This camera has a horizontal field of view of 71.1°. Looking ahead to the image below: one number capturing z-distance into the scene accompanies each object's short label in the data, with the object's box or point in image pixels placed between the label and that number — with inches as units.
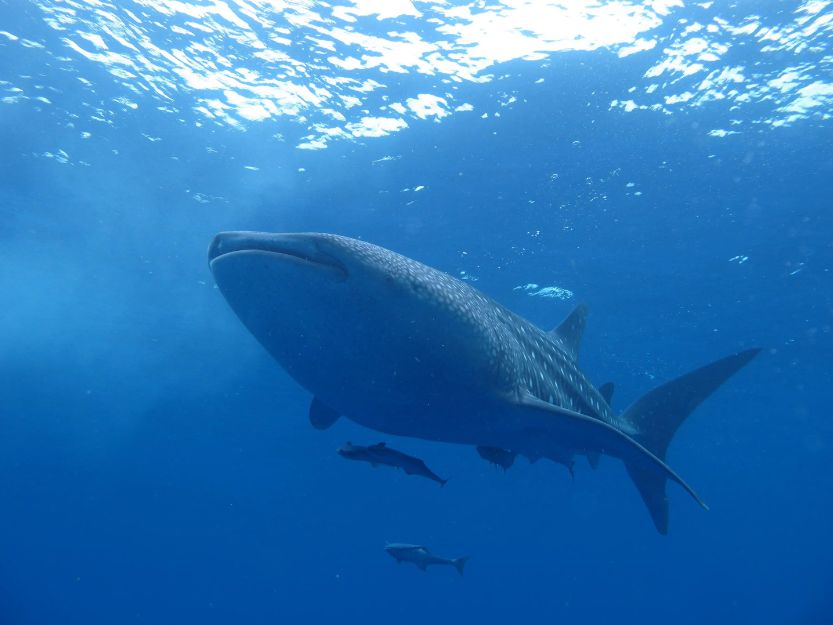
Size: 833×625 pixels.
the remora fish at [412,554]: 458.9
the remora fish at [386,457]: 285.4
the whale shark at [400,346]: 146.4
